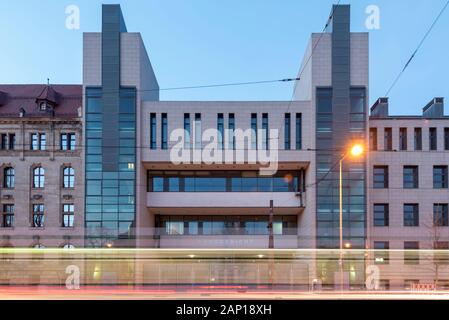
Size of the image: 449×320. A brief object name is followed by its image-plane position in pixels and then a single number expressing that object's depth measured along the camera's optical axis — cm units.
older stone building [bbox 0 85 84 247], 3269
